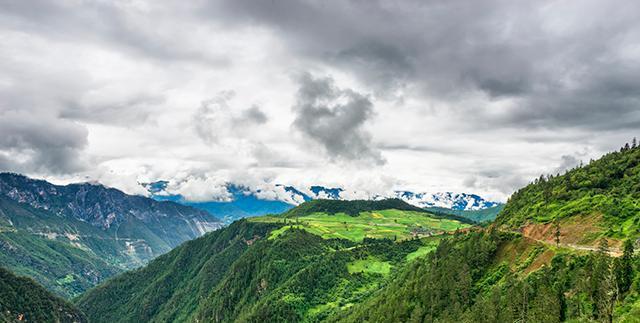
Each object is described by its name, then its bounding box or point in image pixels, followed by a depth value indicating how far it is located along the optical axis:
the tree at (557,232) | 140.75
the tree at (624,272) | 96.00
